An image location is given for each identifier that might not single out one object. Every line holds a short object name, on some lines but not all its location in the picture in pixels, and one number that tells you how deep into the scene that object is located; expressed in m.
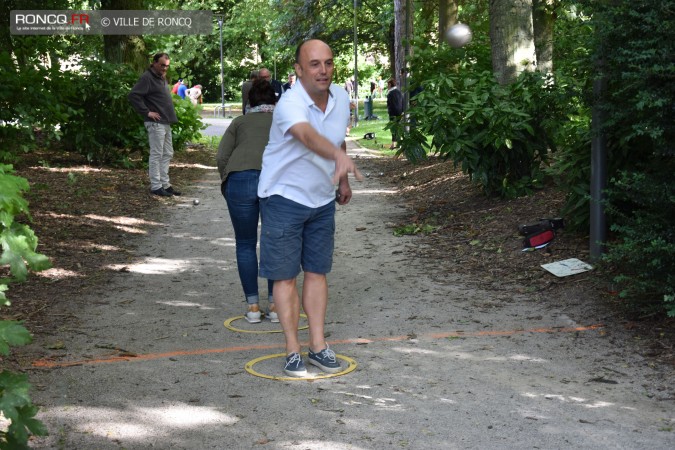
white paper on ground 7.90
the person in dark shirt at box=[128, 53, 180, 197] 14.30
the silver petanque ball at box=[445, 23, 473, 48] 15.39
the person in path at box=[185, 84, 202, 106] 43.94
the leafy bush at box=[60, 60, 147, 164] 17.69
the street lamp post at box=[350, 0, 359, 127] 37.67
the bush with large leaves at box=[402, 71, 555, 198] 10.81
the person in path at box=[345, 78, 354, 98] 54.56
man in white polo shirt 5.64
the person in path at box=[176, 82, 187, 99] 35.68
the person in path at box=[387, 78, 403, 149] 26.44
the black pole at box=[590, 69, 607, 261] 7.41
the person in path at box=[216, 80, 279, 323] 7.18
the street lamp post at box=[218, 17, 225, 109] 57.64
